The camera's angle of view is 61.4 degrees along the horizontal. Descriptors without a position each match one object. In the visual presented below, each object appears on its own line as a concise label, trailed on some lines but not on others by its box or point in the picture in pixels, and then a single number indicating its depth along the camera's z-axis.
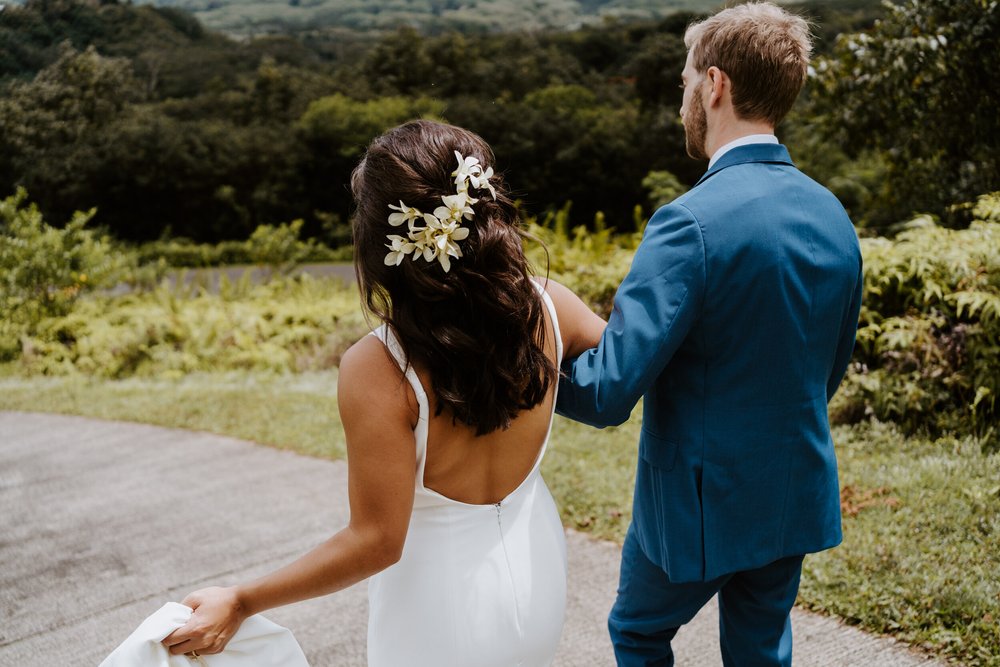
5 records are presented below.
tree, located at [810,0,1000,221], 6.99
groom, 1.73
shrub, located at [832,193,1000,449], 4.70
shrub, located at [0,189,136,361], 10.30
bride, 1.54
